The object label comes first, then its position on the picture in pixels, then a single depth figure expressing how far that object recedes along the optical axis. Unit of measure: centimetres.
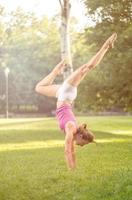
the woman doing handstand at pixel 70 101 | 1141
